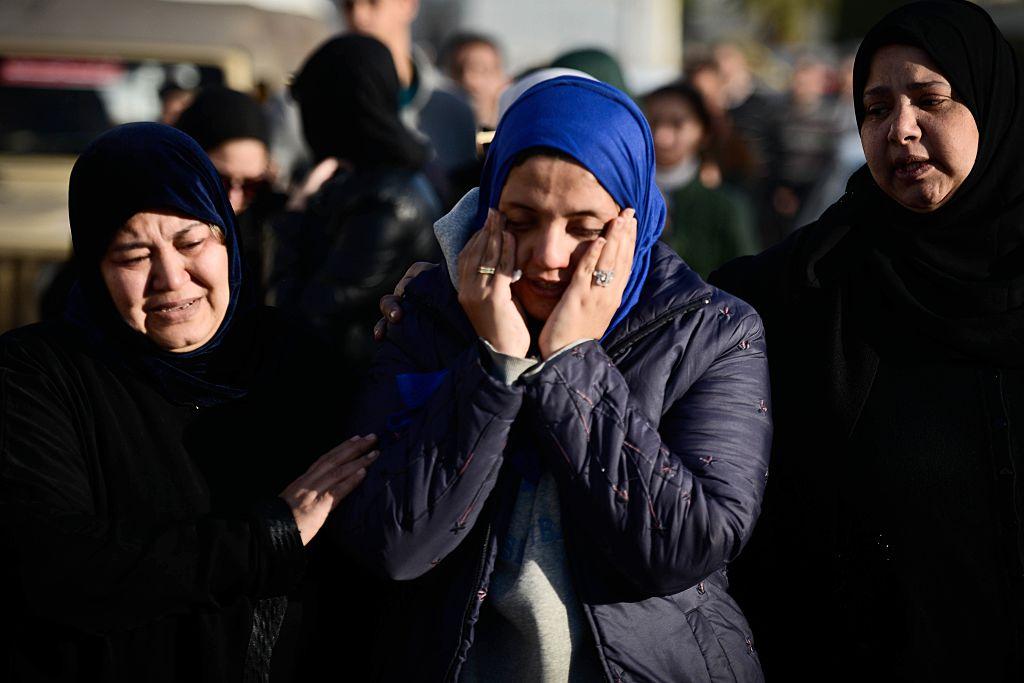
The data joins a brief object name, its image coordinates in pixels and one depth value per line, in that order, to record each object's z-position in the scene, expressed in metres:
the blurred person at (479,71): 8.45
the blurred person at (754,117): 10.41
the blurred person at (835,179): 8.45
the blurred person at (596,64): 4.73
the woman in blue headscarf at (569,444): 2.13
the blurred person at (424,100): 5.68
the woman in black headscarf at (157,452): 2.20
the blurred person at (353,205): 3.96
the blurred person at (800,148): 8.88
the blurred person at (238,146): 4.62
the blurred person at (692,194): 5.49
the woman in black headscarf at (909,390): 2.48
